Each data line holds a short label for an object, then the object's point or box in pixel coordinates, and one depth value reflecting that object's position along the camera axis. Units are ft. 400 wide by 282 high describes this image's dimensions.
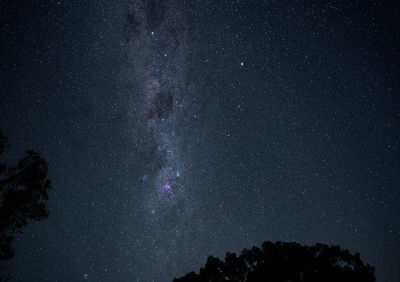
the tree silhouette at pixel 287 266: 38.27
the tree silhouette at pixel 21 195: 33.50
